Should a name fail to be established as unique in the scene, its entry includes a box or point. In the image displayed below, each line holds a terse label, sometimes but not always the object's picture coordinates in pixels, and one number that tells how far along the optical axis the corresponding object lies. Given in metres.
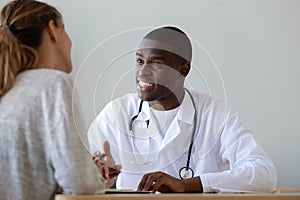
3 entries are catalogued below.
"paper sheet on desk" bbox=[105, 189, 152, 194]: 2.22
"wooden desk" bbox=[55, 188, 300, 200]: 2.00
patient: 2.04
